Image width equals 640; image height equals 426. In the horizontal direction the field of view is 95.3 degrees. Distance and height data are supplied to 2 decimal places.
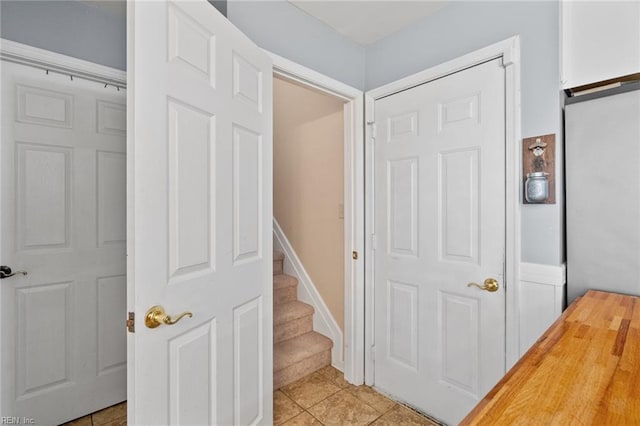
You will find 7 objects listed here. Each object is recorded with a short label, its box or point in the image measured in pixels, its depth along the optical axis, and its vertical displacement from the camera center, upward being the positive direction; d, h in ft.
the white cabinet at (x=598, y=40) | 3.97 +2.45
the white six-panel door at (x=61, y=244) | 5.22 -0.62
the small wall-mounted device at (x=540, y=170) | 4.42 +0.65
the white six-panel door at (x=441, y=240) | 5.03 -0.53
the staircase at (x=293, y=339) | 7.12 -3.51
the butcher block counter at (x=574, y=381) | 1.75 -1.20
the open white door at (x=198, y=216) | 2.99 -0.04
